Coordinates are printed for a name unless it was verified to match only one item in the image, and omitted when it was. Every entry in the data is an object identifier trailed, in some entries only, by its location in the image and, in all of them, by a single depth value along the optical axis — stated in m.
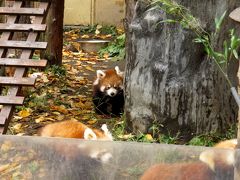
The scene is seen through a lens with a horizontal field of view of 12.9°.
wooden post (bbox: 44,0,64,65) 17.07
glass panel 5.74
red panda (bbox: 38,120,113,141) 9.29
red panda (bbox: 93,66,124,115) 14.37
